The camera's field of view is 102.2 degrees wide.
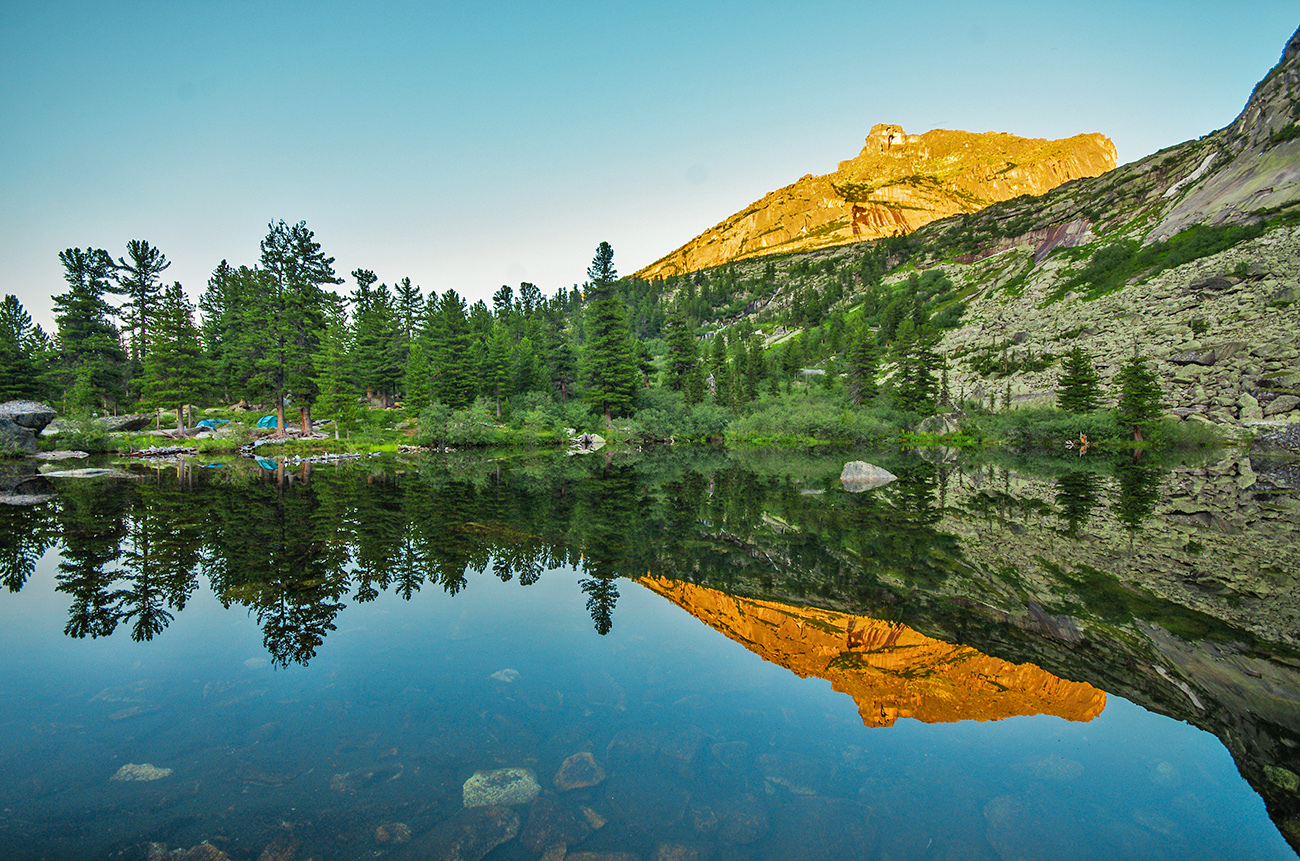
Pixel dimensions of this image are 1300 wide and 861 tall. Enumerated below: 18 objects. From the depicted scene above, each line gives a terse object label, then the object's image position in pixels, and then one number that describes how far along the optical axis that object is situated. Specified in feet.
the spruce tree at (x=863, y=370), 201.26
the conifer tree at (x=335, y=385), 166.61
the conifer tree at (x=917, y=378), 188.85
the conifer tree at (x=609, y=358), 195.42
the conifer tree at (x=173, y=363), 156.56
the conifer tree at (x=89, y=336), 182.09
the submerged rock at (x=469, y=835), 11.71
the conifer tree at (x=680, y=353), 221.25
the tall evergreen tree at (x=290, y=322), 164.66
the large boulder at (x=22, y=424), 128.88
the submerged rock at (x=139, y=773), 14.02
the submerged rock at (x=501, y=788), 13.50
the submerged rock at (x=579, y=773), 14.23
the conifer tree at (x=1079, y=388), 159.74
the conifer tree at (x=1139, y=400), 140.15
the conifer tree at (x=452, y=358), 194.18
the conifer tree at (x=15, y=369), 168.35
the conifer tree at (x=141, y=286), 187.62
